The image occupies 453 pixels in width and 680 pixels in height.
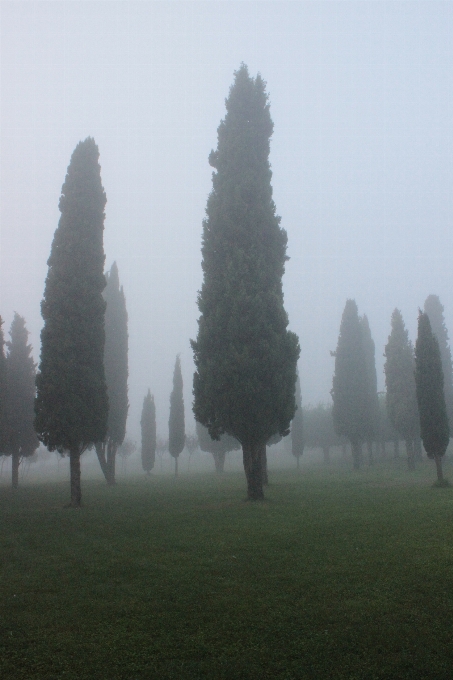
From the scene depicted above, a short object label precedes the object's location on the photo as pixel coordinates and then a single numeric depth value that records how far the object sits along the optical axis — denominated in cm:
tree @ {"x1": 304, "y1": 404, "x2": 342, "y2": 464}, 5966
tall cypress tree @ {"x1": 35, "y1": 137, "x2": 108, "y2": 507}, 2011
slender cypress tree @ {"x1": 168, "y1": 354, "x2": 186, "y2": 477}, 5191
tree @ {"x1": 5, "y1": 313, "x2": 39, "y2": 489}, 3439
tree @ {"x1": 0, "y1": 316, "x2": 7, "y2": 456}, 3195
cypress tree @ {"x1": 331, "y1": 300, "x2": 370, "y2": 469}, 4553
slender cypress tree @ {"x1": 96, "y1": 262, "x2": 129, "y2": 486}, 3734
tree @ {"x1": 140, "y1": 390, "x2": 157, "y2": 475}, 5522
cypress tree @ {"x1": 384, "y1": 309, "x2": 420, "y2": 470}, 4203
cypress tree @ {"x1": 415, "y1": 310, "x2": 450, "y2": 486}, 2519
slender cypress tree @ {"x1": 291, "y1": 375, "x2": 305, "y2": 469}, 5550
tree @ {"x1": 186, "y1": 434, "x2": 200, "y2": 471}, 7341
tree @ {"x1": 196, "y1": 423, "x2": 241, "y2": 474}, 4984
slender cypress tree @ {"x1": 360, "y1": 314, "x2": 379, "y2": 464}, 4610
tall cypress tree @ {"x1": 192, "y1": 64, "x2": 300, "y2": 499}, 1947
